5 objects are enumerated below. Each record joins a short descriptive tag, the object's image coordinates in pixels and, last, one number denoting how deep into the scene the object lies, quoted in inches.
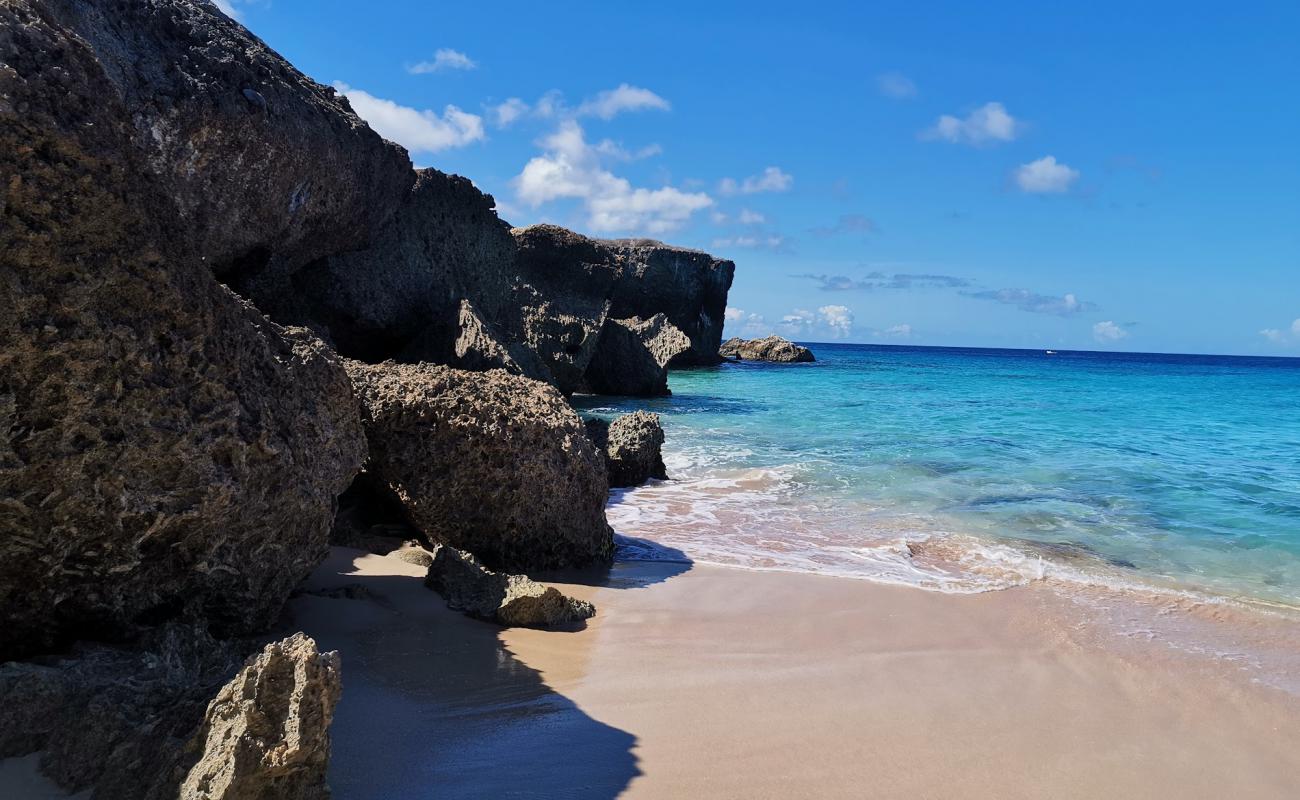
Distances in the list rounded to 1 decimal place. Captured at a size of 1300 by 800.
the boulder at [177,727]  77.6
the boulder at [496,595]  156.4
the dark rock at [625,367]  890.7
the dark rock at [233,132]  245.4
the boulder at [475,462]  189.6
